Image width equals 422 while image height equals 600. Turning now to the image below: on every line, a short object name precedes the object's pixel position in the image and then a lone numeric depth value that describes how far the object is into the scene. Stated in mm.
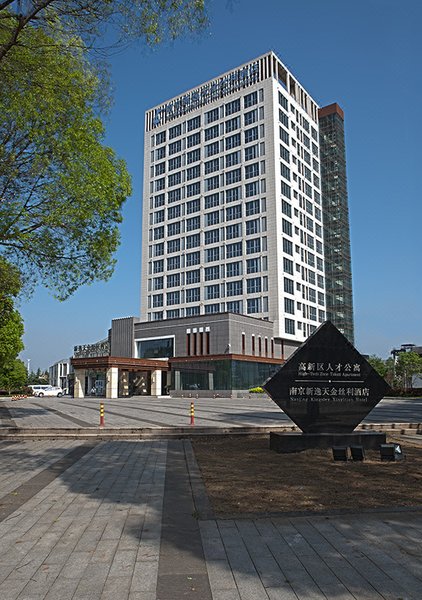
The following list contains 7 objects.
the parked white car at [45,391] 60875
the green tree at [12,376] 58044
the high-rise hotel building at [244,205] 63781
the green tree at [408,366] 66438
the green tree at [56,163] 12284
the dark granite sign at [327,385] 11562
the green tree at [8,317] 17922
